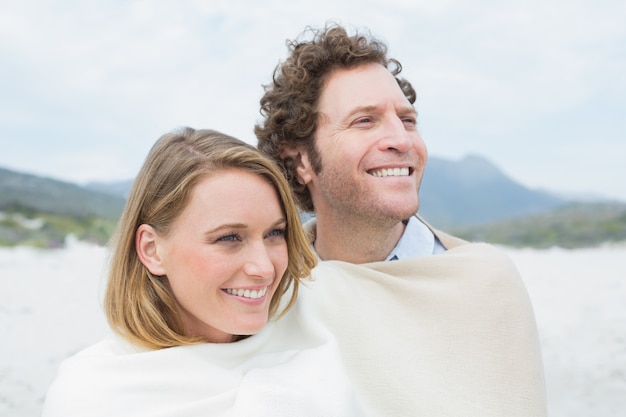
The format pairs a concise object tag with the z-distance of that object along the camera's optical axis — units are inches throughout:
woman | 39.7
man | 44.3
